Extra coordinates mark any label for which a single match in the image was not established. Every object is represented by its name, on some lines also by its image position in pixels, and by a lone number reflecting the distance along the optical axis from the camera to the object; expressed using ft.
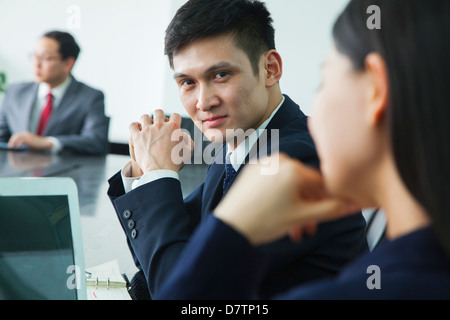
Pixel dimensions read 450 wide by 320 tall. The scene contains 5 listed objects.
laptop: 2.66
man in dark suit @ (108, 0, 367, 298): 3.26
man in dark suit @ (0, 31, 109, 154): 11.02
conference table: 4.27
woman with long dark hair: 1.45
